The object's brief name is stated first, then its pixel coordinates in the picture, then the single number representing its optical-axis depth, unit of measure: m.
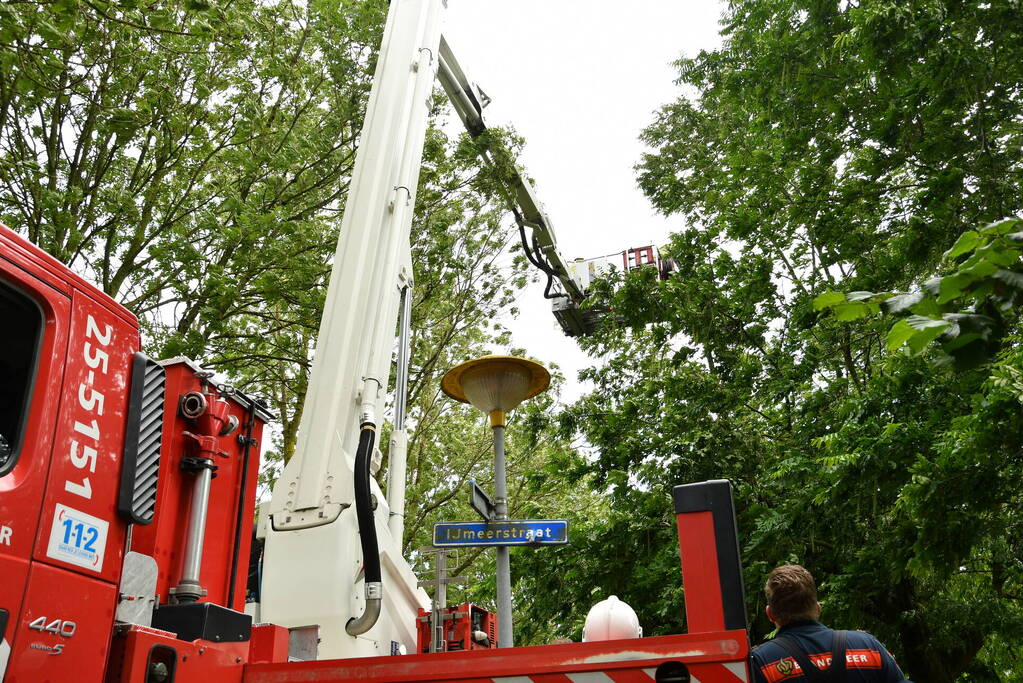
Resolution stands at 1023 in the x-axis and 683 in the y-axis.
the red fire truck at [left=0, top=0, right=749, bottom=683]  2.74
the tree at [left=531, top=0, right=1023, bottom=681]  8.18
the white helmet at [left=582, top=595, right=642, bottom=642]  3.91
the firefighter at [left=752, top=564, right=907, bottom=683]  3.37
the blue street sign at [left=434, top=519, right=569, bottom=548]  7.54
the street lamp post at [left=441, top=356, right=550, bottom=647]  8.26
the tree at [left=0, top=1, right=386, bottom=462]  10.31
